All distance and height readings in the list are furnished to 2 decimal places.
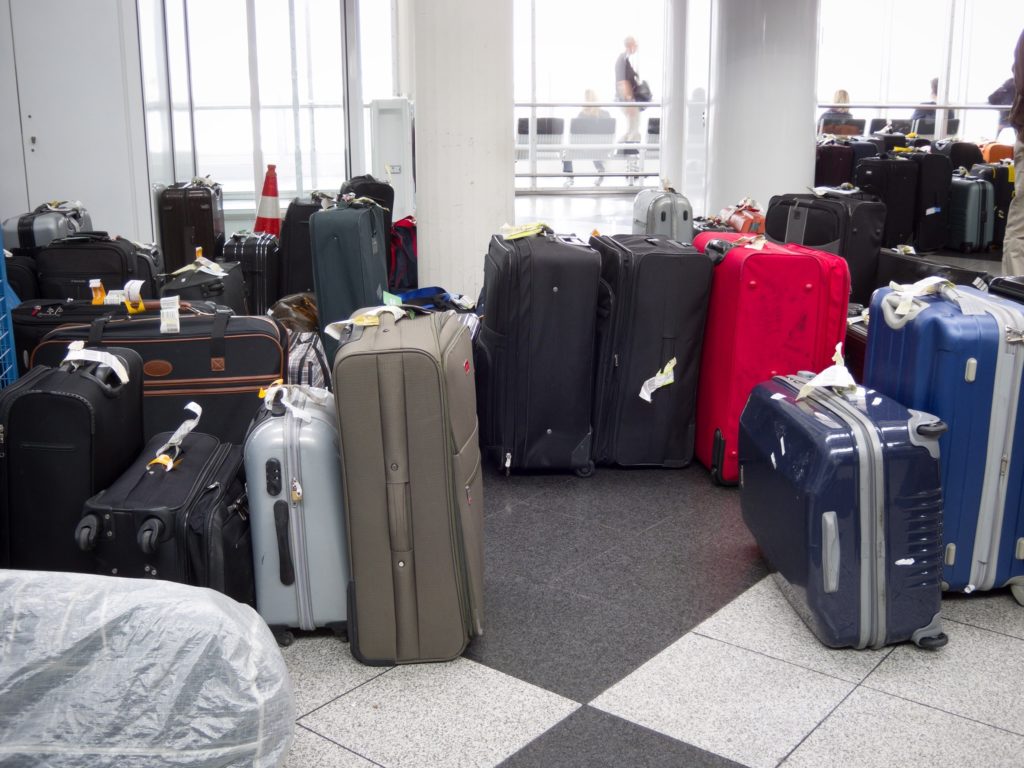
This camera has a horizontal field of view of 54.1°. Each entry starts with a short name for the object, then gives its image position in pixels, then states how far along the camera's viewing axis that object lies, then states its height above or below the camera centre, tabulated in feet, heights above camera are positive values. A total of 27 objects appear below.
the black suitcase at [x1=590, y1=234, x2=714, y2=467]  11.45 -2.25
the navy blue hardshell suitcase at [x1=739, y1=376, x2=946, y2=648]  7.59 -2.77
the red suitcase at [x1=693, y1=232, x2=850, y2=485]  10.88 -1.80
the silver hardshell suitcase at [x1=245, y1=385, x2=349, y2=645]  7.75 -2.77
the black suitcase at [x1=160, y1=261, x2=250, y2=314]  14.11 -1.82
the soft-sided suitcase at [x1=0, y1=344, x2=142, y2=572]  7.65 -2.29
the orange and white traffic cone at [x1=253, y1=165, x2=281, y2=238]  25.48 -1.43
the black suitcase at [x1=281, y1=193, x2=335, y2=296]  19.02 -1.87
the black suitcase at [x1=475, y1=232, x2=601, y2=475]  11.30 -2.23
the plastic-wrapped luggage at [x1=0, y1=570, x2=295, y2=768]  5.13 -2.68
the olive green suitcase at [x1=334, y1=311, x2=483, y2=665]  7.36 -2.50
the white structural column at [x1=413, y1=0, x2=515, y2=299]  16.19 +0.30
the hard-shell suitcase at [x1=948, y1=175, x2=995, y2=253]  28.73 -1.64
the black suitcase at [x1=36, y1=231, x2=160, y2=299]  15.12 -1.64
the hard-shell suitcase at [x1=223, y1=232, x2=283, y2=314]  18.78 -2.03
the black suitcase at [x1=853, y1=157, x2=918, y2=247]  27.96 -0.90
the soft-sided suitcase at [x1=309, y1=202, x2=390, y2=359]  15.93 -1.69
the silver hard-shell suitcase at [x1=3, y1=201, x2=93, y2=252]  17.84 -1.27
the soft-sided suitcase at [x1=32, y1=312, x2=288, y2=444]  10.53 -2.12
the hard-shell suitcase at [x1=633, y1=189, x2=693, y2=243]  19.01 -1.17
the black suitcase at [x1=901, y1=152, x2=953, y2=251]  28.22 -1.29
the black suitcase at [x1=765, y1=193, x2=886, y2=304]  17.03 -1.27
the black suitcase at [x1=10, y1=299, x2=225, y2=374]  11.28 -1.80
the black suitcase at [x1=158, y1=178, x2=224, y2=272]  21.98 -1.46
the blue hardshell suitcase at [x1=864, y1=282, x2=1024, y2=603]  8.09 -2.00
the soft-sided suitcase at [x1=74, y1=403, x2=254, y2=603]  7.41 -2.71
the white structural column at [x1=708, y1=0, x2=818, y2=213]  20.49 +1.18
